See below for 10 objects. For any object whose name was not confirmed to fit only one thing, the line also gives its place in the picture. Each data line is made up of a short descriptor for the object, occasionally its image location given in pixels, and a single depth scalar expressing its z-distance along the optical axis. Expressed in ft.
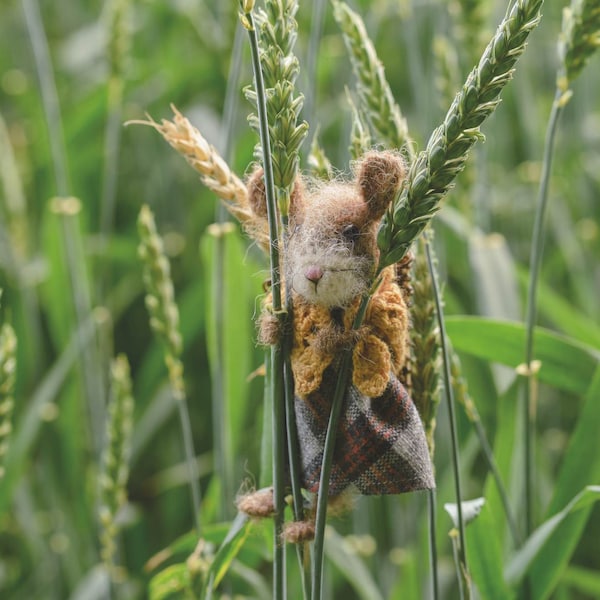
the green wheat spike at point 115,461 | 5.84
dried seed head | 5.45
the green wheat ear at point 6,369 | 5.74
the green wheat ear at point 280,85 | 5.37
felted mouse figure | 5.41
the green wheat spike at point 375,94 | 5.58
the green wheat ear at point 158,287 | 5.82
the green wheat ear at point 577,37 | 5.65
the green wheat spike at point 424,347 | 5.54
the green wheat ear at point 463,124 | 5.30
